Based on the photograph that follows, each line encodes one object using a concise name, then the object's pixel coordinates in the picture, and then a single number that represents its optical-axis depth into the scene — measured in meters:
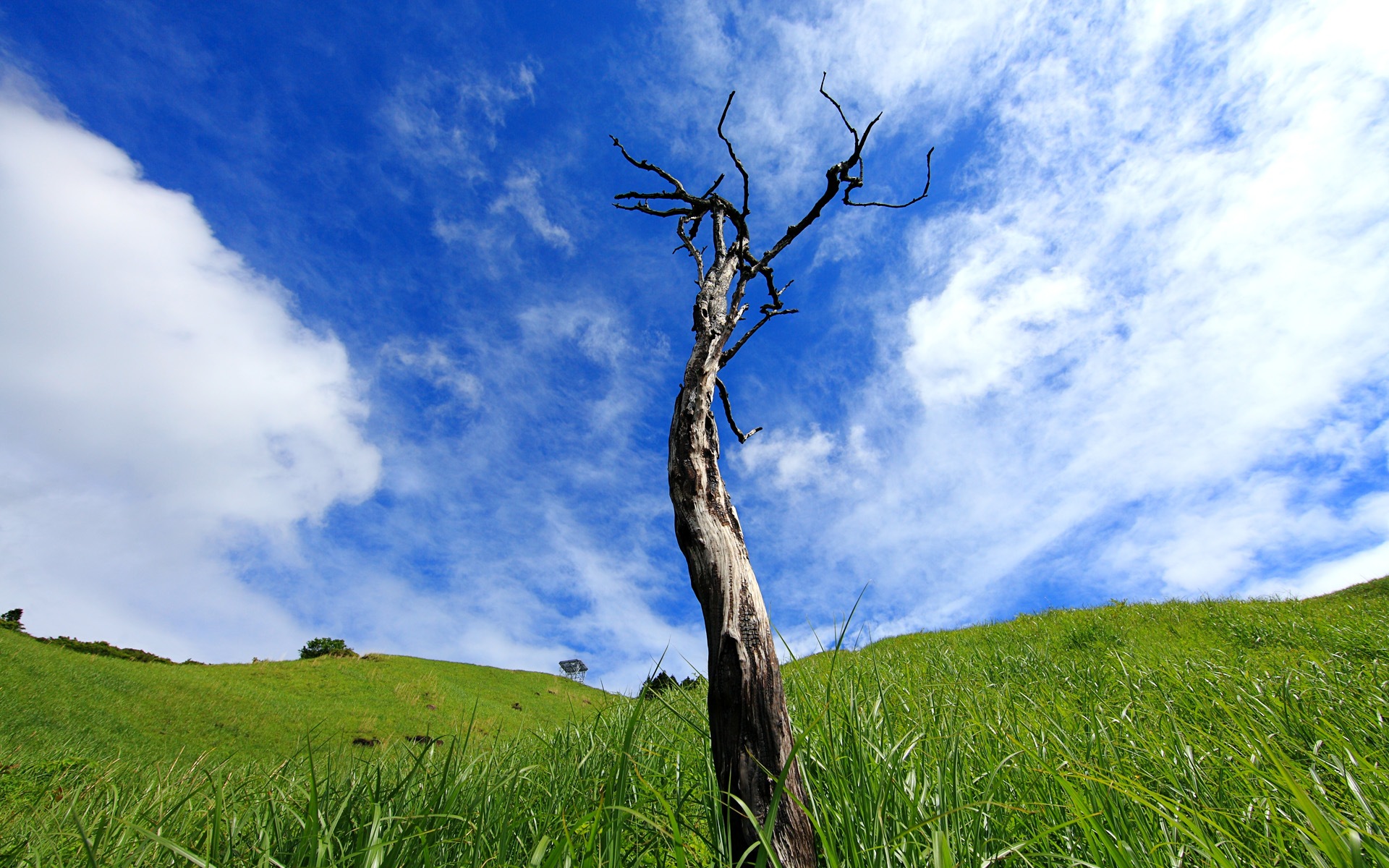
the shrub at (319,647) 19.08
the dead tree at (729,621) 2.42
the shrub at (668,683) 8.00
